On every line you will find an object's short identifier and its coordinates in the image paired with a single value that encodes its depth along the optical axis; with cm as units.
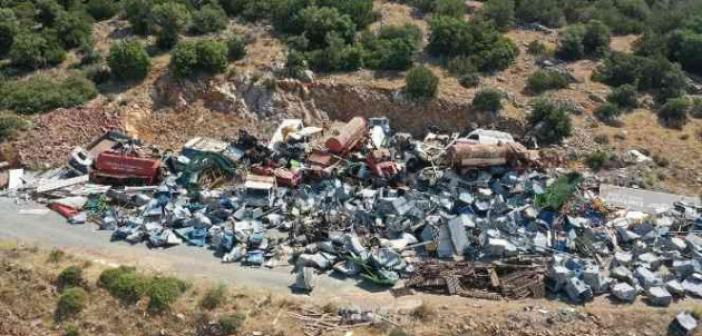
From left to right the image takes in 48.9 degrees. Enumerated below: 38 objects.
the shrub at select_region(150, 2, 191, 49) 4319
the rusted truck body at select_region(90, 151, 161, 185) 3462
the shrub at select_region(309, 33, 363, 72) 4166
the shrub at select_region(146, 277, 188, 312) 2647
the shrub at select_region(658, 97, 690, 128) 3906
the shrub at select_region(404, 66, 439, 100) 3925
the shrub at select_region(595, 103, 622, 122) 3881
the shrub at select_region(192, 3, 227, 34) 4466
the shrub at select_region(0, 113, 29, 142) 3712
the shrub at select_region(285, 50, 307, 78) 4097
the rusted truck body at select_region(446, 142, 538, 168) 3366
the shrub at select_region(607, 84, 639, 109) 3978
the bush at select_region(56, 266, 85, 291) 2744
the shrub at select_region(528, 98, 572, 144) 3712
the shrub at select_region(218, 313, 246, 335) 2569
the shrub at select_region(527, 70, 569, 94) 4062
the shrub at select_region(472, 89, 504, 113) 3856
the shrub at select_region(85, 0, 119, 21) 4775
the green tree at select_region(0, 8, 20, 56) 4353
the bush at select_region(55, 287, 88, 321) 2655
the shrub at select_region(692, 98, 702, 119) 3991
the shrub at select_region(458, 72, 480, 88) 4075
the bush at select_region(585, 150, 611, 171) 3616
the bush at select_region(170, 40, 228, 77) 4047
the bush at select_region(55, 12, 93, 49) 4438
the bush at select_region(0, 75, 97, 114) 3897
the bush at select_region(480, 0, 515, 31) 4684
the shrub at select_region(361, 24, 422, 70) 4172
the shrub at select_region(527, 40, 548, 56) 4397
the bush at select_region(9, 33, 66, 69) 4206
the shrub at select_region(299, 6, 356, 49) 4347
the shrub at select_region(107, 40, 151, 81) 4066
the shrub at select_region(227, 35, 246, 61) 4250
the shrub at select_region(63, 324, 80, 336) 2594
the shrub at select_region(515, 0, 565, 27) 4838
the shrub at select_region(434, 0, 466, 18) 4731
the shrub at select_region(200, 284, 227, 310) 2667
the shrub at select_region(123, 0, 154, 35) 4509
